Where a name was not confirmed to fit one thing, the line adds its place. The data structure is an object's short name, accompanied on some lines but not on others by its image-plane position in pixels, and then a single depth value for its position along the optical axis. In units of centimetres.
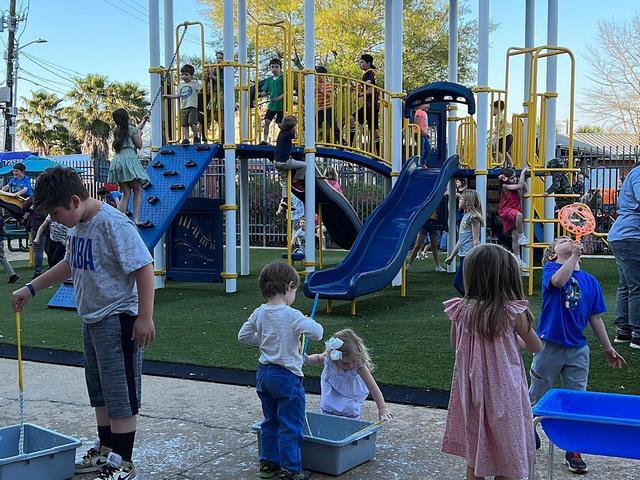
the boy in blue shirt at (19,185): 1553
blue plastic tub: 288
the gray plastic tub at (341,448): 379
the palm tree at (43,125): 4253
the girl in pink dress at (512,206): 1111
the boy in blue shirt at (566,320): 402
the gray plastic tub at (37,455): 354
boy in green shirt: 1195
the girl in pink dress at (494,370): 309
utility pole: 3056
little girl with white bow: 412
